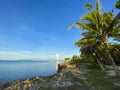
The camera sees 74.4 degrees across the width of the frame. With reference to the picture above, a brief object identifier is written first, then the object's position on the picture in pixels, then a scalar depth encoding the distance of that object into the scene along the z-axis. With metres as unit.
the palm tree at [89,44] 9.74
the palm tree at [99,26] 8.82
